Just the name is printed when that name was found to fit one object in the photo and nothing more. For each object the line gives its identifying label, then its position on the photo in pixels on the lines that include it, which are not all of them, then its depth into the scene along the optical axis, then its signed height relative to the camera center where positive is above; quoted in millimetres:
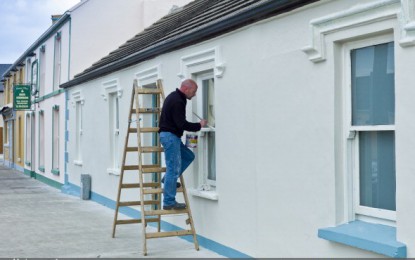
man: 8328 +74
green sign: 24578 +1745
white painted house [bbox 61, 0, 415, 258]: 5270 +121
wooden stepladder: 8414 -475
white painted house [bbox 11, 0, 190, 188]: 17688 +2970
